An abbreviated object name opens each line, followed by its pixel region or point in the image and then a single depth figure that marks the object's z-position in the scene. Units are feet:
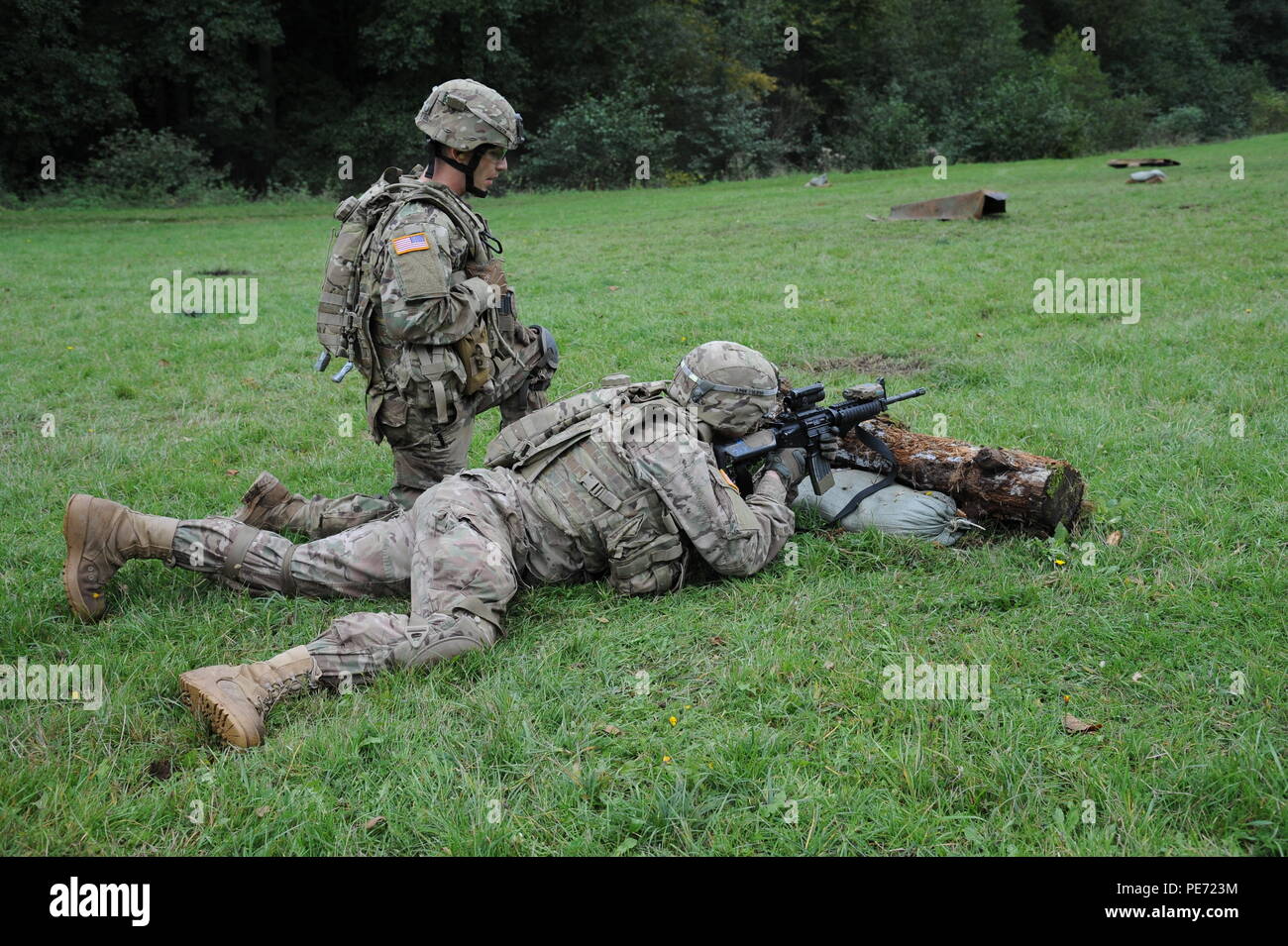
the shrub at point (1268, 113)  145.18
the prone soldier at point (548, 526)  14.15
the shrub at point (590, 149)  96.22
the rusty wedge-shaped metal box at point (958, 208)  53.26
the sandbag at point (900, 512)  16.53
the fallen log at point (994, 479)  16.02
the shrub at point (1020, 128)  103.96
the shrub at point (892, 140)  102.63
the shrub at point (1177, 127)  119.96
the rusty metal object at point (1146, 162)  73.26
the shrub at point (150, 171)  84.43
